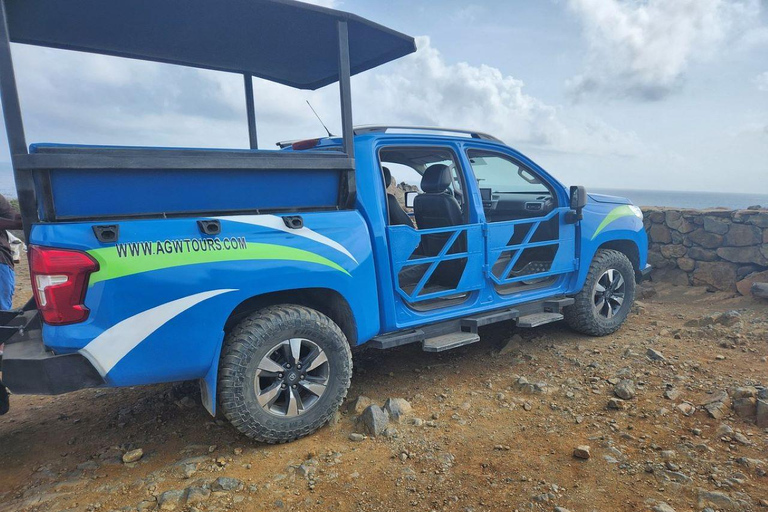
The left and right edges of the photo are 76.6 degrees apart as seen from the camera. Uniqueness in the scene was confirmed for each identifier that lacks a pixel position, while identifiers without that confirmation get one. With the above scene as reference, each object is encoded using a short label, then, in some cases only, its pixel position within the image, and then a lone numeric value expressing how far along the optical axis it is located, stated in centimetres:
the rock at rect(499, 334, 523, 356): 455
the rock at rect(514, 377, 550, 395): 370
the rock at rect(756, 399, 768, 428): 311
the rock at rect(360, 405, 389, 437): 313
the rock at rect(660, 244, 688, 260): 793
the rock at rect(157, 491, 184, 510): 245
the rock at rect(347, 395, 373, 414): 341
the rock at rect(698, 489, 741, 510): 236
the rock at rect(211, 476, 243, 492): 258
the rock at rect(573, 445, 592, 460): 279
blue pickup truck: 240
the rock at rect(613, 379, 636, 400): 356
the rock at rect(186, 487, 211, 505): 248
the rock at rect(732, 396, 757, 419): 322
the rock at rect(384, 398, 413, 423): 331
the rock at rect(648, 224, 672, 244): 813
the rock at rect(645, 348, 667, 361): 427
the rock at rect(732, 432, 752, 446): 290
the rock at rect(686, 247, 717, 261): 756
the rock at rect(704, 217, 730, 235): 742
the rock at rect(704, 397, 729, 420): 322
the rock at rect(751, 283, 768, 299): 635
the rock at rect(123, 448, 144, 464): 288
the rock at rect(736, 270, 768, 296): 689
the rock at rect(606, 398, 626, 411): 340
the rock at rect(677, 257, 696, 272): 779
